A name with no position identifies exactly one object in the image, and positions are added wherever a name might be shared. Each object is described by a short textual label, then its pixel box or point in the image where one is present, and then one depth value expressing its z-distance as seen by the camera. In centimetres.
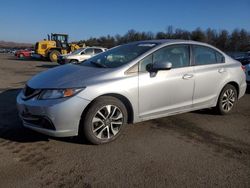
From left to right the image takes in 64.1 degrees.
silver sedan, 273
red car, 2742
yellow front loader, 1980
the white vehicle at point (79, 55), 1338
